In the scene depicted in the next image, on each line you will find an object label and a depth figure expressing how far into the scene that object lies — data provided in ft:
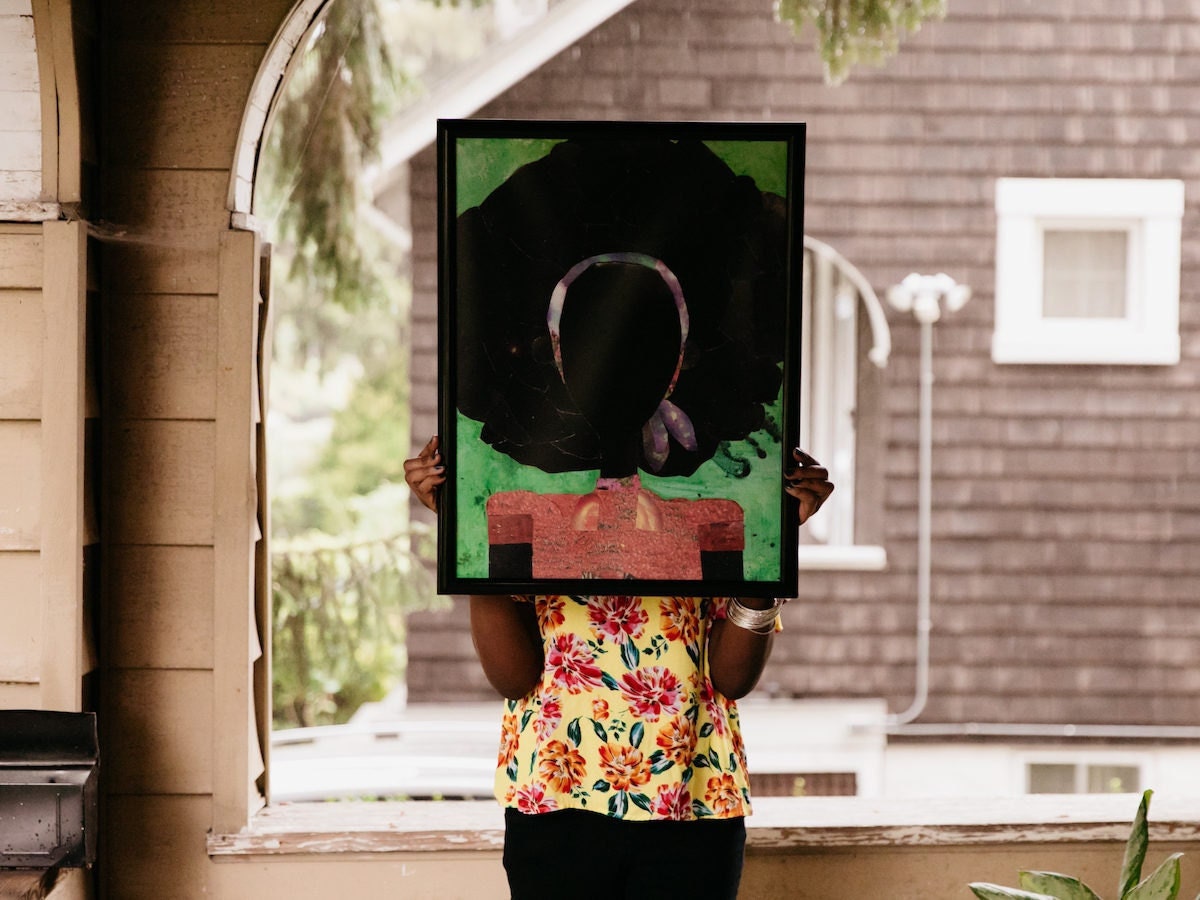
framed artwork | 13.64
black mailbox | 14.24
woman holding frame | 13.40
